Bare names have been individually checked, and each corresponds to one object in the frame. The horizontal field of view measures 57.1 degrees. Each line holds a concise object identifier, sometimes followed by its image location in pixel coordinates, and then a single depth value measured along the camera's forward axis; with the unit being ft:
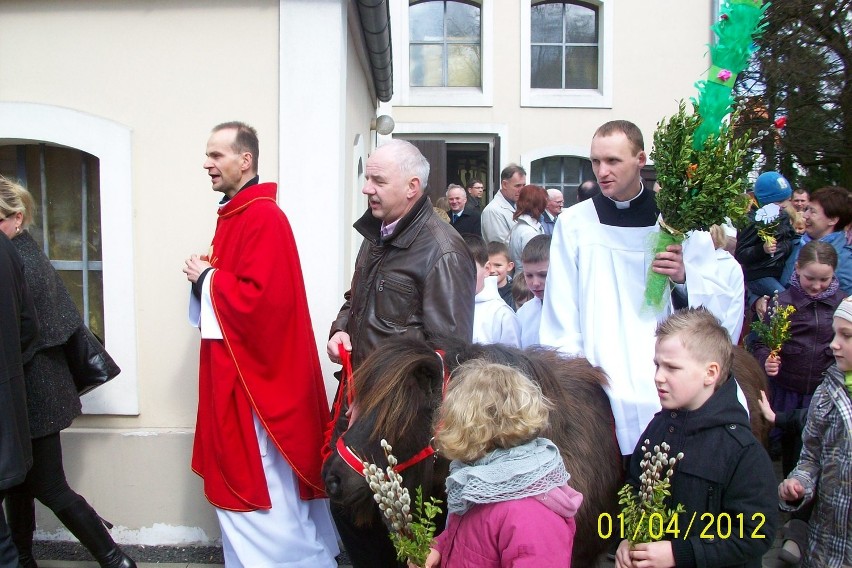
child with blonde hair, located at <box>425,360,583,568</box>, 6.70
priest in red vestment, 11.73
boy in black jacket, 7.77
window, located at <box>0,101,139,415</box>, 14.49
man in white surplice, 10.00
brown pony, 7.89
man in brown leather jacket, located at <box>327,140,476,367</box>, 10.11
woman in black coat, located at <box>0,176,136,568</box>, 12.10
